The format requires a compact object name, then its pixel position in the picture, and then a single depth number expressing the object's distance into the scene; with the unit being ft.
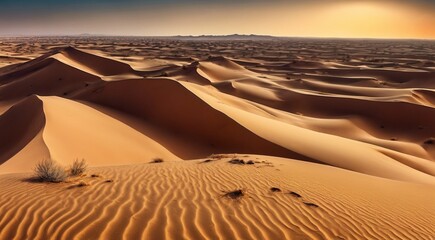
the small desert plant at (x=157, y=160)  32.58
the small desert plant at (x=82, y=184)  20.72
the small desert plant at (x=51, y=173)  21.09
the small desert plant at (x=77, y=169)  23.43
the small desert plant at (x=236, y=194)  19.79
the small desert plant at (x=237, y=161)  29.30
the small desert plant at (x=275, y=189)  21.42
